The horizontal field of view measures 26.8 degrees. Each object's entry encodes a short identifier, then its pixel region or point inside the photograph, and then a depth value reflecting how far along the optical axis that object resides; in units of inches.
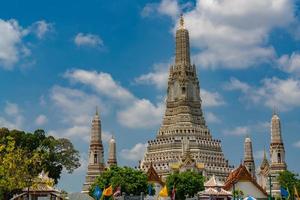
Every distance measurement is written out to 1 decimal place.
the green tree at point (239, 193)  3161.9
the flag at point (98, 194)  2648.1
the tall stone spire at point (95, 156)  5128.0
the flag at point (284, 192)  2651.3
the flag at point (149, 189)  3401.6
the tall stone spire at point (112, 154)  5477.4
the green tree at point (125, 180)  3248.0
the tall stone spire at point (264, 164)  5553.2
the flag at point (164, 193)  2684.5
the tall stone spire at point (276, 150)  4985.2
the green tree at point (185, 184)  3378.4
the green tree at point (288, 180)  3806.6
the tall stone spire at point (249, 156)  5290.4
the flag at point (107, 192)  2389.3
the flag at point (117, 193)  2781.7
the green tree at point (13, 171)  2052.2
